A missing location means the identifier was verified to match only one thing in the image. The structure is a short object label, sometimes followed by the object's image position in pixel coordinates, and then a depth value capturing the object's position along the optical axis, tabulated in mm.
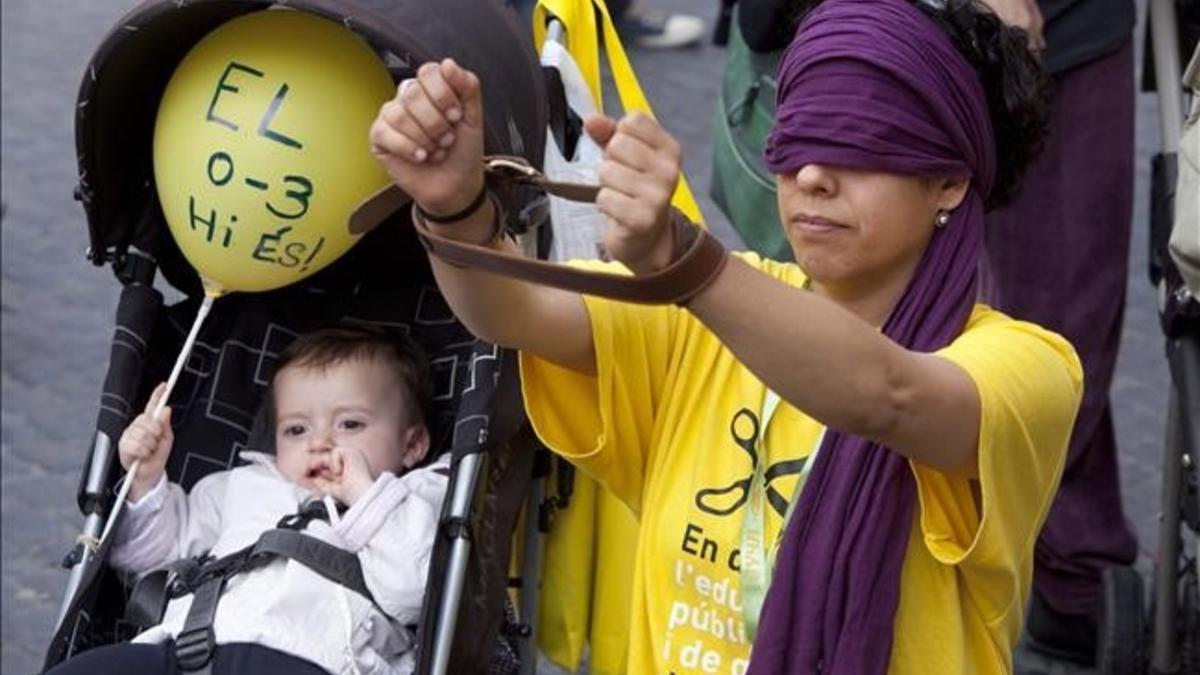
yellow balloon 6063
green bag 7075
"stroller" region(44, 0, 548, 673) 5803
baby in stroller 5996
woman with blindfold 4443
